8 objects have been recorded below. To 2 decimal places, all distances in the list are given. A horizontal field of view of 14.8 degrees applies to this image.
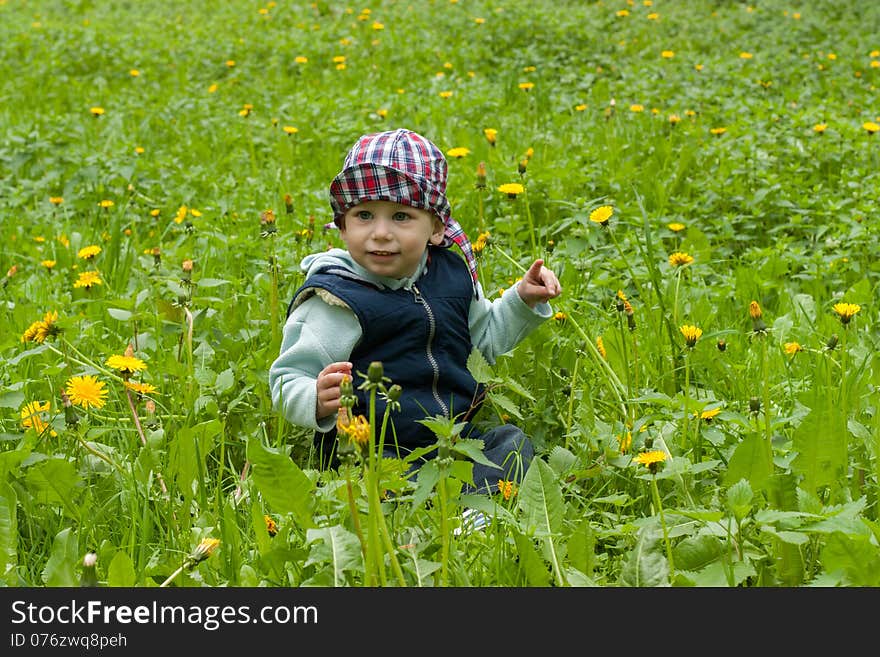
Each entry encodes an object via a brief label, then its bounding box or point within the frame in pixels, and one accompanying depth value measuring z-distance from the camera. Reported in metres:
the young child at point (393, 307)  4.13
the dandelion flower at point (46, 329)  4.10
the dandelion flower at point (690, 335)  4.05
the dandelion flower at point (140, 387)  4.12
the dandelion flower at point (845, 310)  3.99
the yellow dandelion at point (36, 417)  4.07
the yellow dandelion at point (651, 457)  3.81
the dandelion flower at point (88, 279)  4.56
